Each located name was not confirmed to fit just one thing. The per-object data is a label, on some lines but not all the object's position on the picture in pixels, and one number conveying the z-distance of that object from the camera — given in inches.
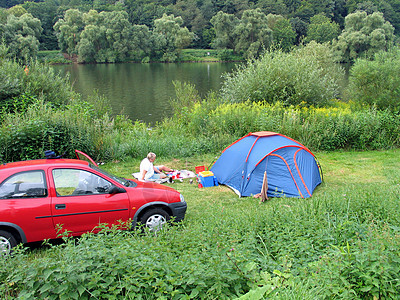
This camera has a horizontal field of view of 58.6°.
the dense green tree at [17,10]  3171.5
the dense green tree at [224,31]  2888.8
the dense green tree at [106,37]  2593.5
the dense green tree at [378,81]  753.6
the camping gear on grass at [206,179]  405.7
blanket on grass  411.2
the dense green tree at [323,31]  3193.9
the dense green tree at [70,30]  2645.2
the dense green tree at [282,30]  3171.8
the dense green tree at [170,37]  2832.2
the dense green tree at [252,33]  2573.8
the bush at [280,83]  692.7
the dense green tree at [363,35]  1959.9
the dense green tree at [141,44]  2778.1
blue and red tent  375.2
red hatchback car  222.7
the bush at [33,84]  551.8
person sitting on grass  387.8
